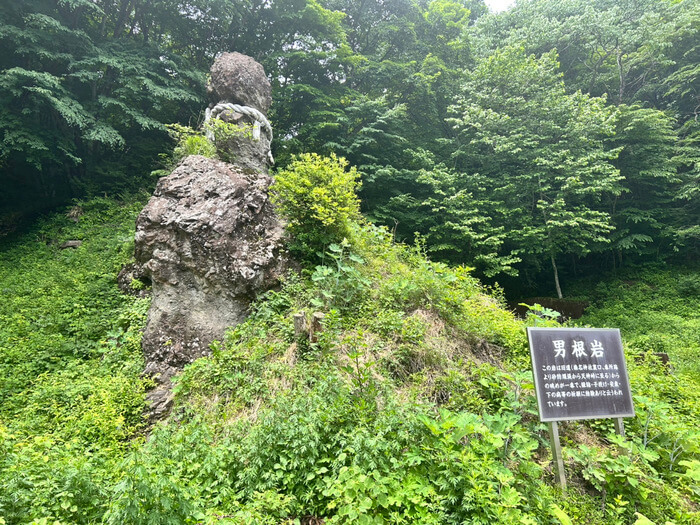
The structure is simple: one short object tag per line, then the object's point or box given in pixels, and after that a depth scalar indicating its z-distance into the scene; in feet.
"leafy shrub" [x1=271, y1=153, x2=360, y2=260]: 19.21
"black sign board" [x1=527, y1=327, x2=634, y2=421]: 9.94
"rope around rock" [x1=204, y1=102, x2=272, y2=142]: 29.68
